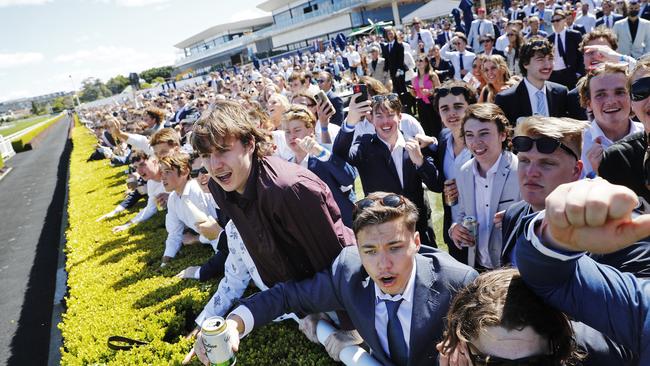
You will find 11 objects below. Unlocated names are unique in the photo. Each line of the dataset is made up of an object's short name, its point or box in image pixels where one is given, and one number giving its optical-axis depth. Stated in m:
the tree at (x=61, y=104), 128.25
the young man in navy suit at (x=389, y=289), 2.07
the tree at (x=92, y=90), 136.15
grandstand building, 66.12
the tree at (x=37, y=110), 132.75
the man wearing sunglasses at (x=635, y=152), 2.32
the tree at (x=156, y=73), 100.19
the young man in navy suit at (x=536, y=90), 4.47
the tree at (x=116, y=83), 126.72
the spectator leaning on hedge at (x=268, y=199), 2.43
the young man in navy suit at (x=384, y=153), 3.86
